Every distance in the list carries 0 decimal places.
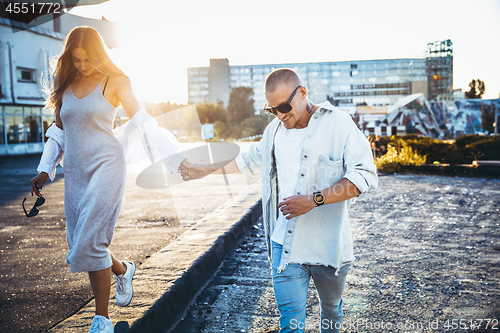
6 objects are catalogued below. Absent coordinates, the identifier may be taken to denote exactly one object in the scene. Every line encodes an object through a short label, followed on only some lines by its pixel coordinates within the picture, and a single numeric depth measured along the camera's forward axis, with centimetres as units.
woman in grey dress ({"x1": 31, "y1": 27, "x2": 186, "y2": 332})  258
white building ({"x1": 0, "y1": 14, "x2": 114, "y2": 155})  2625
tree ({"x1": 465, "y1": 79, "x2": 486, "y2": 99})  12462
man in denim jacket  230
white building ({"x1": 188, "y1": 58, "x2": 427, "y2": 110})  12088
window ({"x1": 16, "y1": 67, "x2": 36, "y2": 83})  2766
